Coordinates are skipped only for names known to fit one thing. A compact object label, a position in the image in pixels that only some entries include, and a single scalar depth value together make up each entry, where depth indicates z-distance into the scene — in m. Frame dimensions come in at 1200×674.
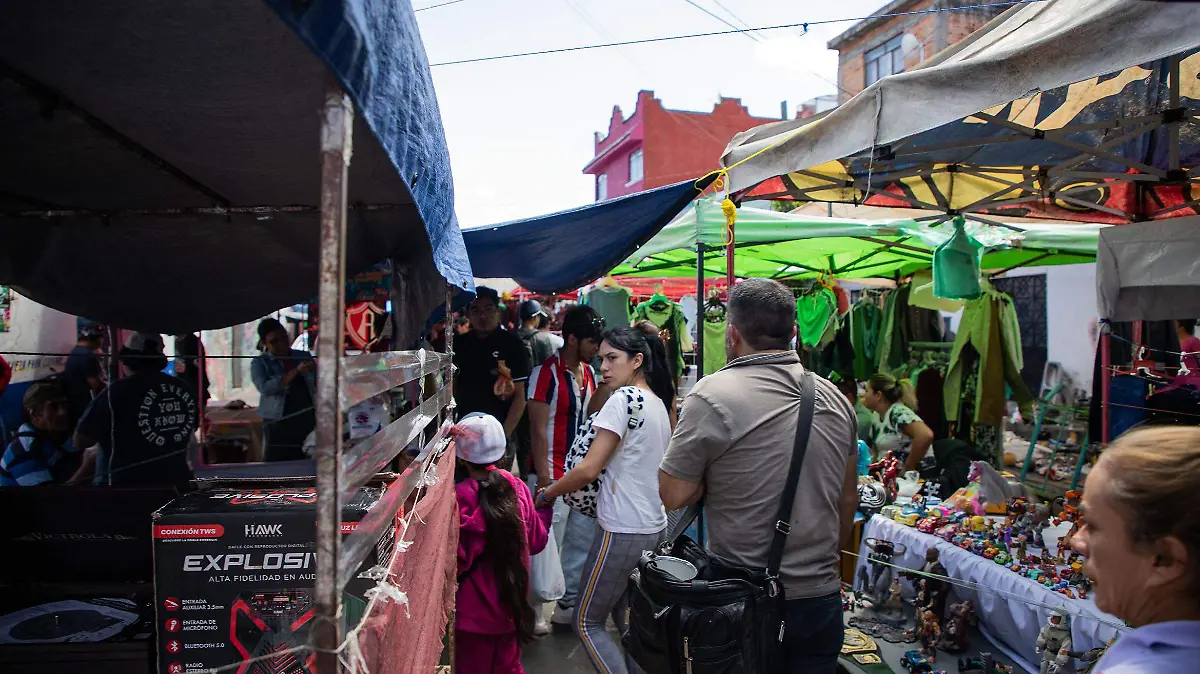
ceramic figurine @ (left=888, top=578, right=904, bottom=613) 4.21
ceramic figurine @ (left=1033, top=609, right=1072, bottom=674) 3.08
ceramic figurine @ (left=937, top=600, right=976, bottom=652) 3.76
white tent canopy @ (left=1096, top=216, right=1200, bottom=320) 3.89
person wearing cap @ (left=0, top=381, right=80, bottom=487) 4.31
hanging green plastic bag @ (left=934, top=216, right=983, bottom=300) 5.20
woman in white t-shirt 3.27
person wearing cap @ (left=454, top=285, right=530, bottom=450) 5.09
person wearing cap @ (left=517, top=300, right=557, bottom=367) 6.90
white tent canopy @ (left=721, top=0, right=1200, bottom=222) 1.90
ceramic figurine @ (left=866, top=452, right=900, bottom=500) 5.05
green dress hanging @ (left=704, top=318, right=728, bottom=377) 9.11
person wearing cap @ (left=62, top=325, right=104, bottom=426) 5.47
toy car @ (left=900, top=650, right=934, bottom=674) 3.60
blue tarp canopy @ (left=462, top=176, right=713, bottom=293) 4.04
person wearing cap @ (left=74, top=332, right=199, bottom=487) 3.95
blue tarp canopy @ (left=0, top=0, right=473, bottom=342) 1.37
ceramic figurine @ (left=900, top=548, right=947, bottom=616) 3.91
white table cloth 3.09
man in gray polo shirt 2.34
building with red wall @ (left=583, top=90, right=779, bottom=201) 29.00
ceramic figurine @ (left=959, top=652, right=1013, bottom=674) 3.45
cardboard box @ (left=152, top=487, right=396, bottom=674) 1.76
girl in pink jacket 3.11
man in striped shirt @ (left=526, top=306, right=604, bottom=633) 4.73
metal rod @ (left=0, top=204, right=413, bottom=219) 2.70
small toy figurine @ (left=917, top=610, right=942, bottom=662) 3.83
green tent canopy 5.89
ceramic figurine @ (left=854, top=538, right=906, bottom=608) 4.22
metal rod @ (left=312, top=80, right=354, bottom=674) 1.15
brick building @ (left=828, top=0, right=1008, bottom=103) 15.98
